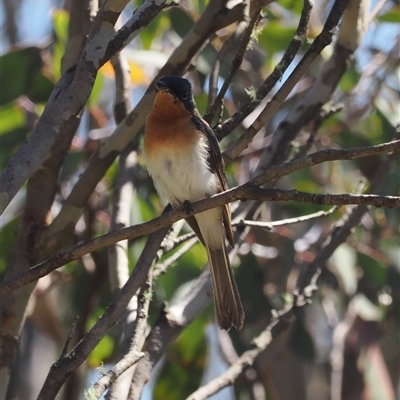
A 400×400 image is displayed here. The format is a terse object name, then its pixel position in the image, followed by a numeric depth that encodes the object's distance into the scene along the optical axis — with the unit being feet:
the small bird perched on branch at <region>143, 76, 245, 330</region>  23.63
